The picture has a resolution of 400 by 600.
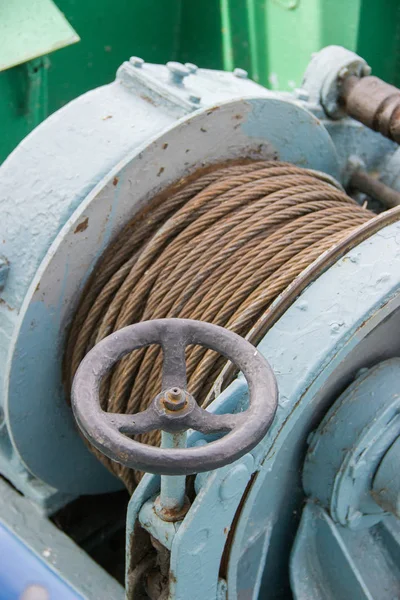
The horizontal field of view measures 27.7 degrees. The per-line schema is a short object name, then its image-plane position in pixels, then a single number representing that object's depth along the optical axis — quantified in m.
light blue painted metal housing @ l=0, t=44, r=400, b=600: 1.65
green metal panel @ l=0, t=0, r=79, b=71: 2.94
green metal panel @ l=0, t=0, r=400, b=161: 3.44
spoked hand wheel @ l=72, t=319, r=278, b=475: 1.27
